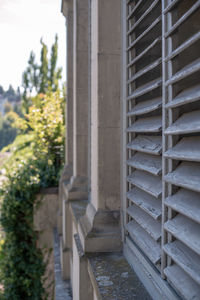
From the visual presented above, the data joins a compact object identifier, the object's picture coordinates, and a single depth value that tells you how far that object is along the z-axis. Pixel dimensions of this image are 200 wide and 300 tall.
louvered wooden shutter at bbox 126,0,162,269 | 1.60
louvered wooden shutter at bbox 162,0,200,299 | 1.12
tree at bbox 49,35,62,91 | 21.22
